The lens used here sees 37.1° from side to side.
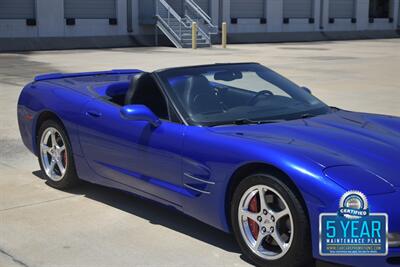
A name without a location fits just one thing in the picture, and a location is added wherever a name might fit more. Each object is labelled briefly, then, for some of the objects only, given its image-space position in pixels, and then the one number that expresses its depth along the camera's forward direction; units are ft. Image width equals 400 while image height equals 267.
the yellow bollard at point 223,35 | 103.19
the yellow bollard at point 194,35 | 97.57
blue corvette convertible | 11.28
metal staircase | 102.27
